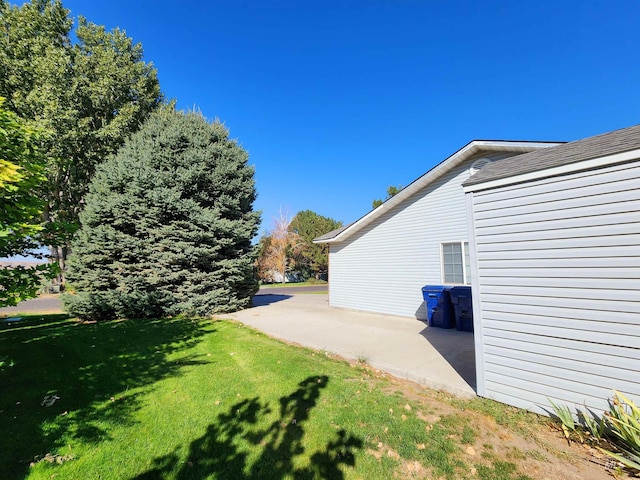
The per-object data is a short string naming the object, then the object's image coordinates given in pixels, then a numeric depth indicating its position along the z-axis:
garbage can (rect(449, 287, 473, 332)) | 7.85
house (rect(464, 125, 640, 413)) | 2.99
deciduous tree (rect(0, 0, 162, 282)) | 14.08
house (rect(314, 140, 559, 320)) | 8.89
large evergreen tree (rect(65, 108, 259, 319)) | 10.59
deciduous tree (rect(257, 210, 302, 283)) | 37.44
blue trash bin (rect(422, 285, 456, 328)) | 8.38
